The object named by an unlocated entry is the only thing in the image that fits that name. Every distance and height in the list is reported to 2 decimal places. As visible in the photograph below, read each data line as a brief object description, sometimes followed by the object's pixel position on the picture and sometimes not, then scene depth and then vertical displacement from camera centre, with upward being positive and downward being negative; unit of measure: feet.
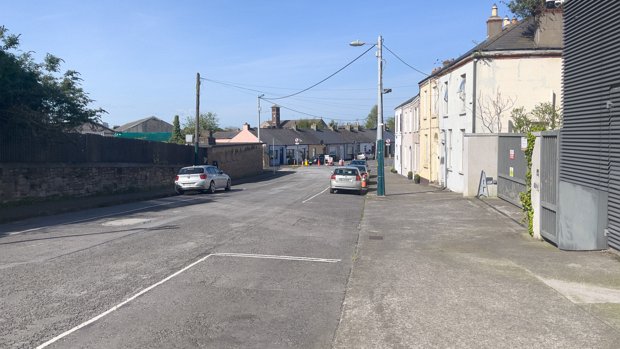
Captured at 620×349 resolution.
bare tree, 80.74 +4.69
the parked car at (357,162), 154.54 -4.69
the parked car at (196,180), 96.12 -5.41
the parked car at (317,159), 294.66 -6.93
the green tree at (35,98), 69.31 +6.43
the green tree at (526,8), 80.69 +20.07
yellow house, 112.88 +2.50
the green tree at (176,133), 229.08 +5.67
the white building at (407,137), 140.97 +2.02
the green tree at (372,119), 521.24 +23.29
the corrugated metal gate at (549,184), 40.57 -2.98
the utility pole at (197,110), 137.18 +8.61
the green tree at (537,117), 76.48 +3.43
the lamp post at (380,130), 92.43 +2.34
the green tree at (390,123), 490.08 +18.38
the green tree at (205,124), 325.40 +13.42
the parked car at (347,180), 98.63 -5.87
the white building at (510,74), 79.46 +9.39
